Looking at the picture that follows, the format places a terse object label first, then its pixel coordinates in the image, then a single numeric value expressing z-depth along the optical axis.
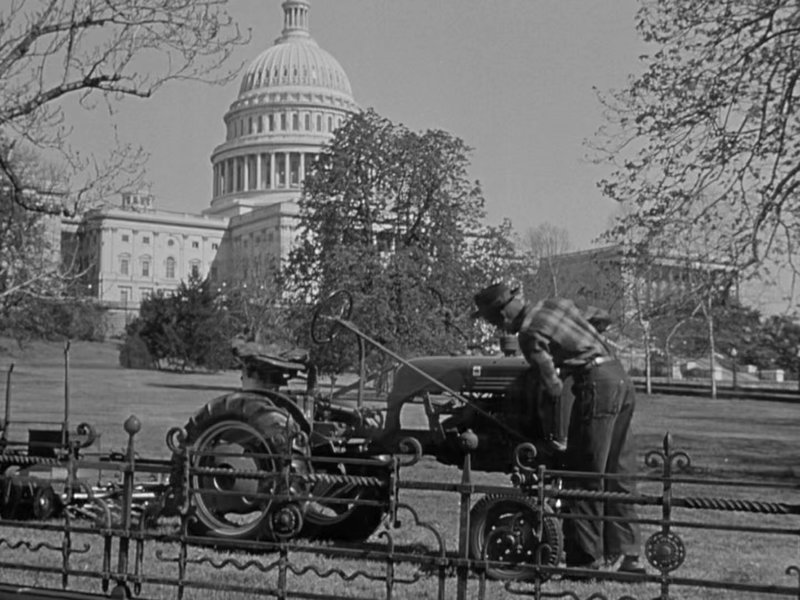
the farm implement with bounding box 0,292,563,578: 7.80
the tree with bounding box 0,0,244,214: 12.91
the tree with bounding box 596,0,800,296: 17.36
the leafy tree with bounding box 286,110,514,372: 31.23
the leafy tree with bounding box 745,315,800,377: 67.50
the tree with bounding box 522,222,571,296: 50.36
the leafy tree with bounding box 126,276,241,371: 60.00
